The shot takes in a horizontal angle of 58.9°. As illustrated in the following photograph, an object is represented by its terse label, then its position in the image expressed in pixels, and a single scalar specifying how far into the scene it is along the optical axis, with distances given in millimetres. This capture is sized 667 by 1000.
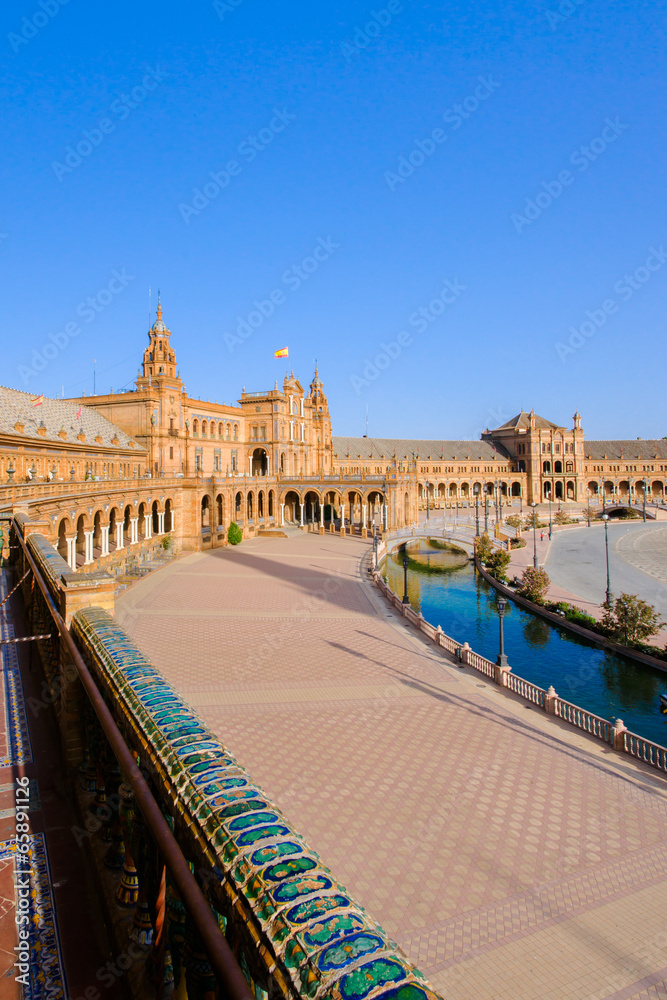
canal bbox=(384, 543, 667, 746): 21312
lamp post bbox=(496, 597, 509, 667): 20141
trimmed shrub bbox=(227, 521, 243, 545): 50156
